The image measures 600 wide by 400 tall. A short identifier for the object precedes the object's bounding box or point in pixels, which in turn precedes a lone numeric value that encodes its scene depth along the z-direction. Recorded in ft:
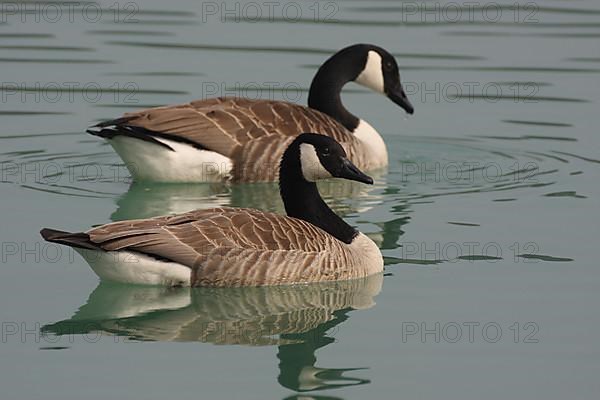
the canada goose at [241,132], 49.60
